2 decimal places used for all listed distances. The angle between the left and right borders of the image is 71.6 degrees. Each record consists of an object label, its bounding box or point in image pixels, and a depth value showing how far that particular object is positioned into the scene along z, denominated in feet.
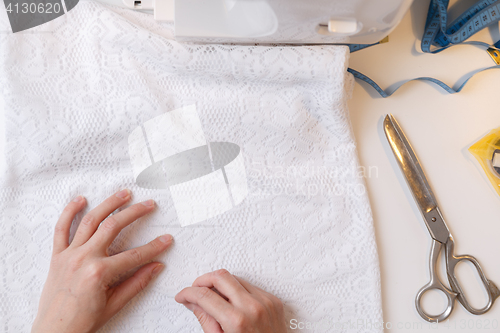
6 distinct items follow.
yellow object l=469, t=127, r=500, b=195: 2.31
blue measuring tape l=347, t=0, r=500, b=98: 2.24
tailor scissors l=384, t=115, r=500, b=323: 2.21
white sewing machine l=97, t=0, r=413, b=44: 1.57
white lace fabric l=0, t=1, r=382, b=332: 2.08
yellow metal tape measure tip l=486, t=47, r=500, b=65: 2.40
